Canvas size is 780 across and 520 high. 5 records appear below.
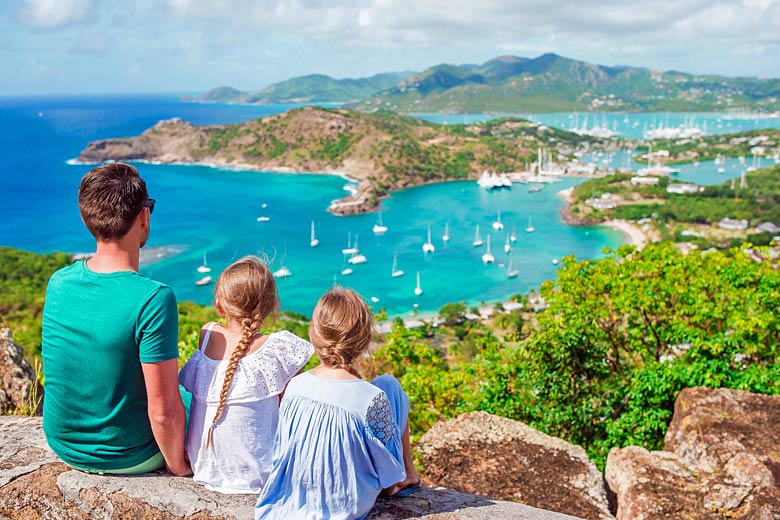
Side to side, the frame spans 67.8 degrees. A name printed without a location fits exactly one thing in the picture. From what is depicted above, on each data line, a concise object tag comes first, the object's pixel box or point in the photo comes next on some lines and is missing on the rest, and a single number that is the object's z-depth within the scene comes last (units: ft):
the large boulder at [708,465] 12.44
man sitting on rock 7.52
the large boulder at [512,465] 13.65
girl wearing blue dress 7.65
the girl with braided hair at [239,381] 8.16
